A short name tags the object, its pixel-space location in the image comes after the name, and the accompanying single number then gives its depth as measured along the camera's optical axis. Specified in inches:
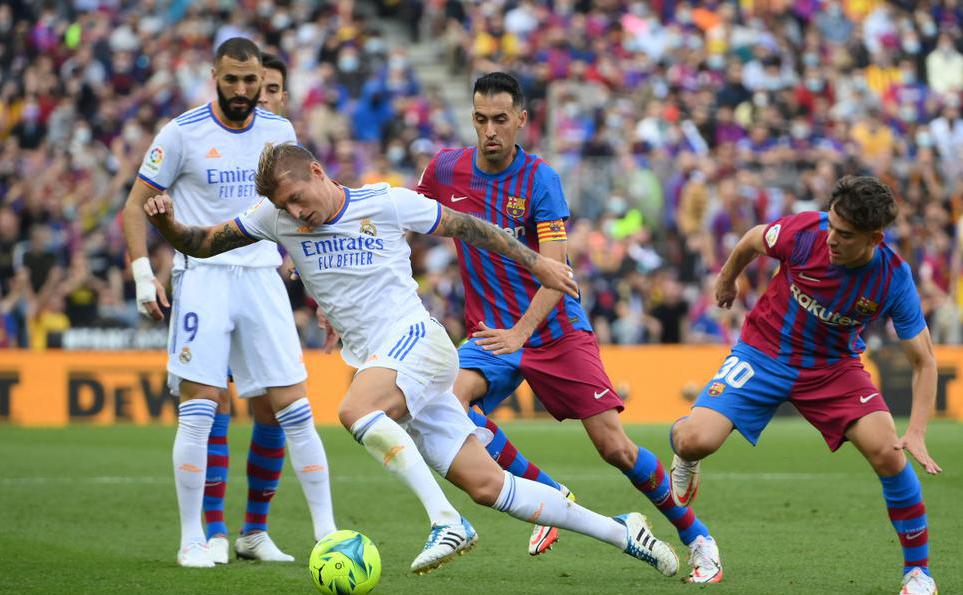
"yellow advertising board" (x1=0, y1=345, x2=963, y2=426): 1448.1
